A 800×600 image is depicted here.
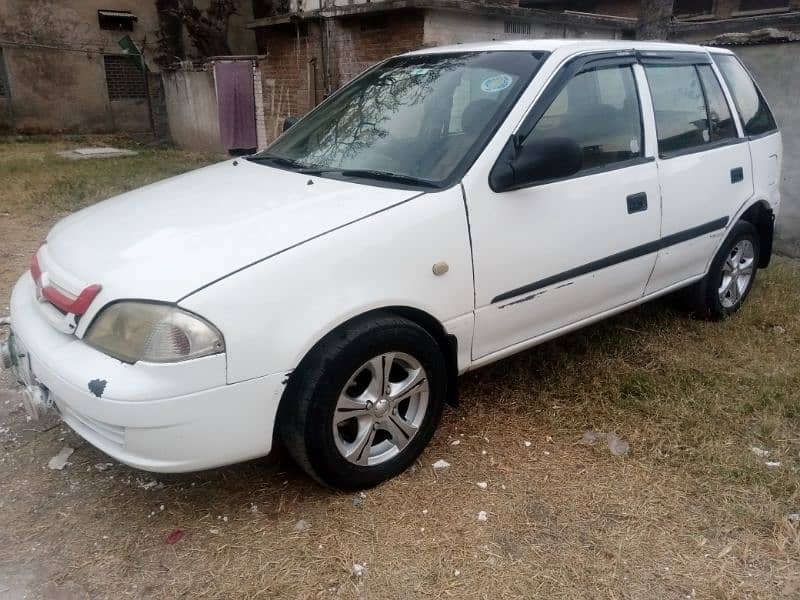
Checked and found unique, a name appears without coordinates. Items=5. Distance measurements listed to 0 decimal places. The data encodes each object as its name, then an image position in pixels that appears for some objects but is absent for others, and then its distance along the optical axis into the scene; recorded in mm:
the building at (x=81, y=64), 14805
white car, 2293
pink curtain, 11594
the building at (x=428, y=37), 6266
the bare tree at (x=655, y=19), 7777
